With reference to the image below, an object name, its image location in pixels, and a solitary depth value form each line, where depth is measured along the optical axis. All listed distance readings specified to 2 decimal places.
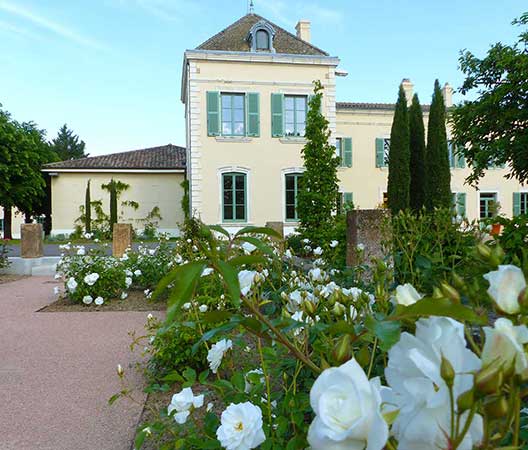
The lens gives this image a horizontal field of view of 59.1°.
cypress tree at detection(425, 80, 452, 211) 15.34
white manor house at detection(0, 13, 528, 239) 15.93
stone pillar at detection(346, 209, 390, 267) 4.43
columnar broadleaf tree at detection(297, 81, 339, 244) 10.30
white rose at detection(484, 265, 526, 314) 0.49
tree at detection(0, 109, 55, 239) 21.61
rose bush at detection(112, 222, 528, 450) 0.41
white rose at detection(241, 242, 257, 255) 1.70
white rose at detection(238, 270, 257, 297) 1.05
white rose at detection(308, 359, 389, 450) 0.41
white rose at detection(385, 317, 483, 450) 0.42
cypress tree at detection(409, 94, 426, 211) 15.93
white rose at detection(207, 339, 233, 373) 1.55
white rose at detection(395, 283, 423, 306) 0.58
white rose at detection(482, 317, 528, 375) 0.41
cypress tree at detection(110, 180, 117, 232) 19.73
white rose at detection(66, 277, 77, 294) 5.83
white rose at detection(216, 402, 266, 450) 0.98
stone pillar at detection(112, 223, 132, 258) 10.11
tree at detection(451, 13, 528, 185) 10.10
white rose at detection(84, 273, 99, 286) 5.91
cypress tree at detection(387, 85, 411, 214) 14.89
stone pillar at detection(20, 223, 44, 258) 10.17
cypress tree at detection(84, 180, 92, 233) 19.98
